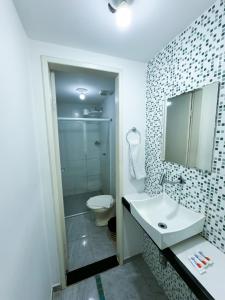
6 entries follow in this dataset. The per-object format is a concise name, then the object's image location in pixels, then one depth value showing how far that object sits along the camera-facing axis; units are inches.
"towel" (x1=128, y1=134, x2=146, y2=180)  61.9
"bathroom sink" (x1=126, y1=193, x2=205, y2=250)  36.0
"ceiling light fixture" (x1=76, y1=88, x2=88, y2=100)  99.3
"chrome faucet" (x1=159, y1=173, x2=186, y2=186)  46.7
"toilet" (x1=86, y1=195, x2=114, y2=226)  89.7
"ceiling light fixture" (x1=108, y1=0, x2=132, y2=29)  30.9
